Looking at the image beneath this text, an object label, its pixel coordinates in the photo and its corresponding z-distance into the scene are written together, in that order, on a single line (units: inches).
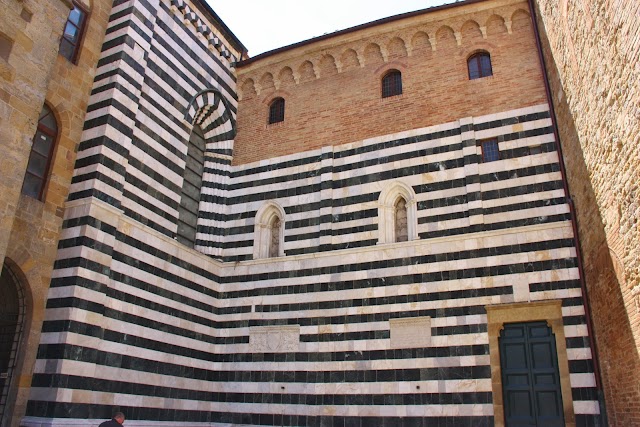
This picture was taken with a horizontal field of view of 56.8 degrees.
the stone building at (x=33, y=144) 311.1
